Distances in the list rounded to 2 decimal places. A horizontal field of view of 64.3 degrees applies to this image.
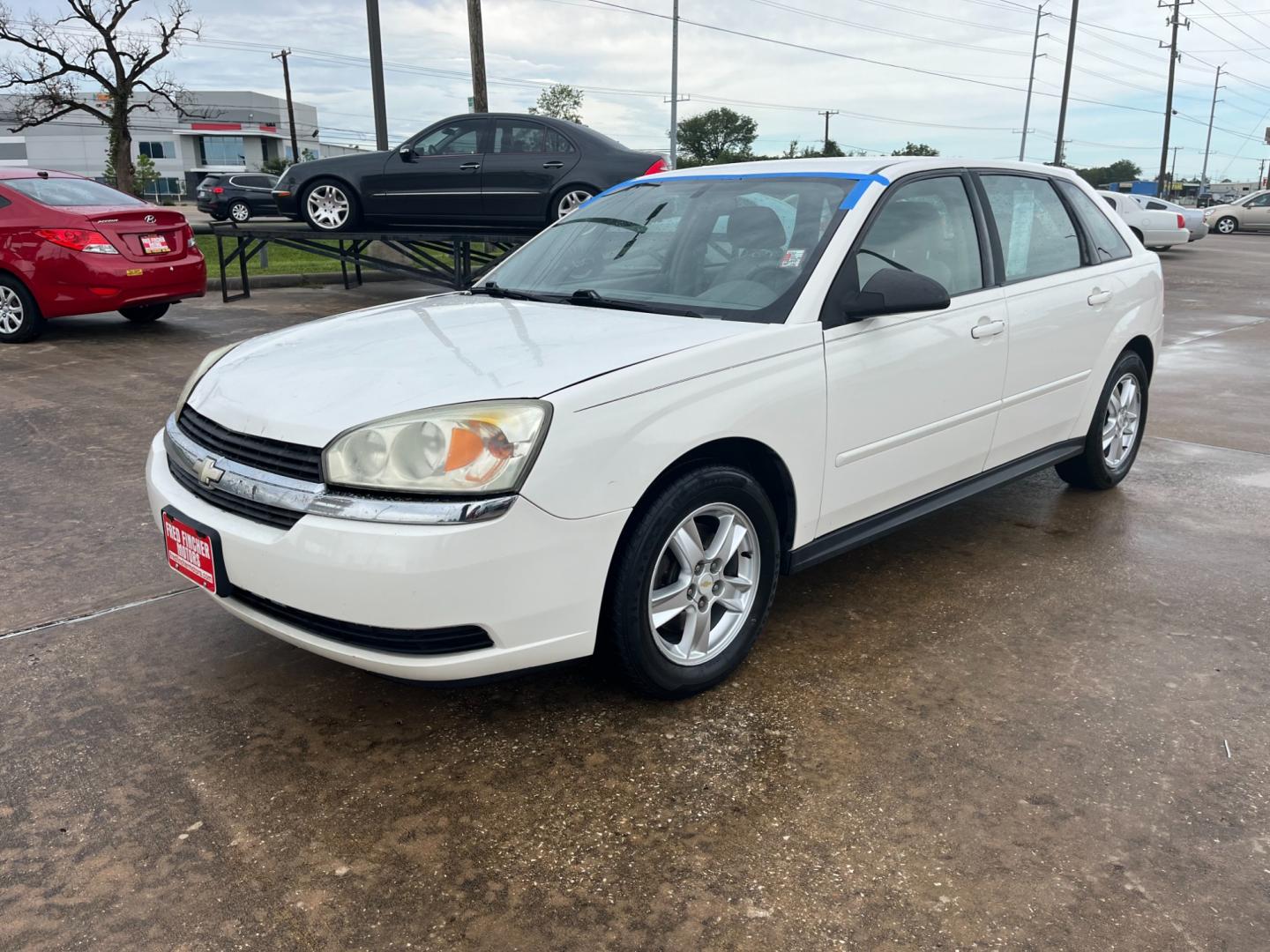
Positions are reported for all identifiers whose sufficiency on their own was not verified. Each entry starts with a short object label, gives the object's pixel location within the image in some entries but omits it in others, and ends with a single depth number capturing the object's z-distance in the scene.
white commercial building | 86.44
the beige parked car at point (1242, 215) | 33.72
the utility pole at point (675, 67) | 35.25
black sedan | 10.65
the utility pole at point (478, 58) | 18.70
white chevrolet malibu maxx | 2.45
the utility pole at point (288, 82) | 54.59
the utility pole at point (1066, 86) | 43.56
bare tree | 31.42
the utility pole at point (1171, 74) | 55.34
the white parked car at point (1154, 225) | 22.23
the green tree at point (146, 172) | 57.60
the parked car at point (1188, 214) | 24.64
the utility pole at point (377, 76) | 18.47
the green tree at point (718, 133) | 89.19
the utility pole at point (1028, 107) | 54.59
